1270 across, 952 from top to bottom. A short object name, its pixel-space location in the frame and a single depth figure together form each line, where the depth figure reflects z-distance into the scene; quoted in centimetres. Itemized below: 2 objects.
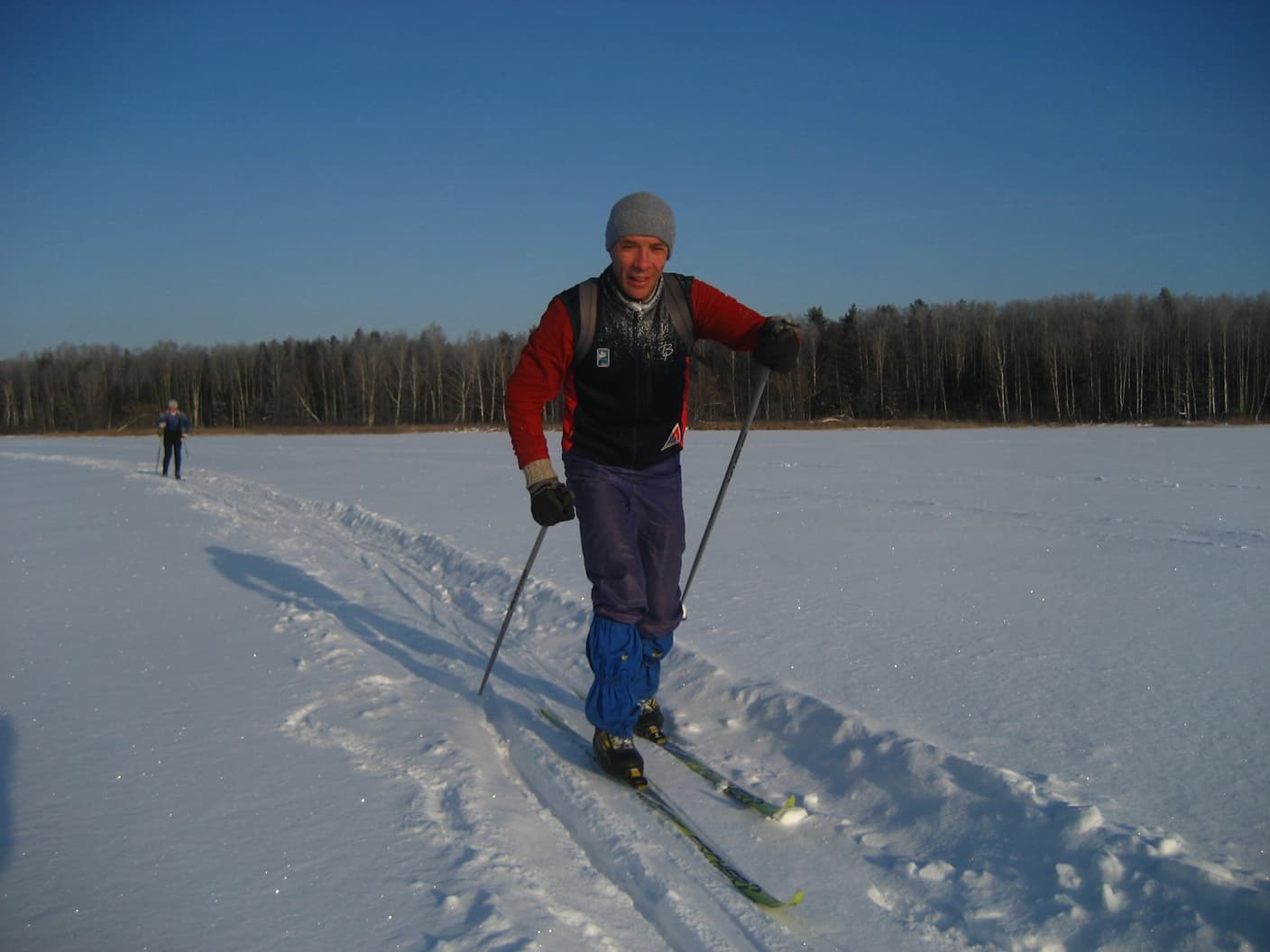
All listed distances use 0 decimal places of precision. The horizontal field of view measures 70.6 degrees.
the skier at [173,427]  1673
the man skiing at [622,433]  307
